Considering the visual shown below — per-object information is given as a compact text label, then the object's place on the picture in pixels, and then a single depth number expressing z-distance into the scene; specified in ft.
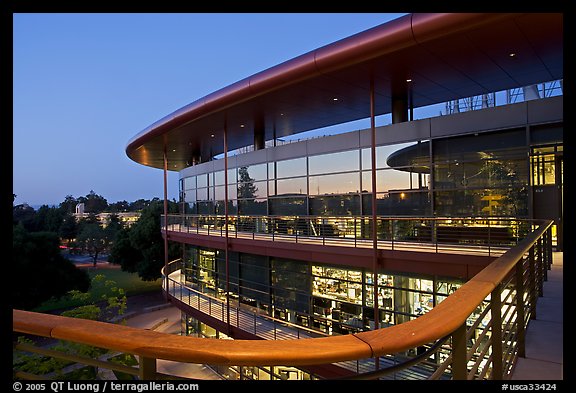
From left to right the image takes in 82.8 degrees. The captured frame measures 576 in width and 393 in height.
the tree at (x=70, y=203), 341.95
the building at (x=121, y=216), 273.13
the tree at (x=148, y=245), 120.47
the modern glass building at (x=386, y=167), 31.64
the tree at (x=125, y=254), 129.29
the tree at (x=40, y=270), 92.53
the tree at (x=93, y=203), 357.41
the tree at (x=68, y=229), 209.97
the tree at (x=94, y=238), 204.03
